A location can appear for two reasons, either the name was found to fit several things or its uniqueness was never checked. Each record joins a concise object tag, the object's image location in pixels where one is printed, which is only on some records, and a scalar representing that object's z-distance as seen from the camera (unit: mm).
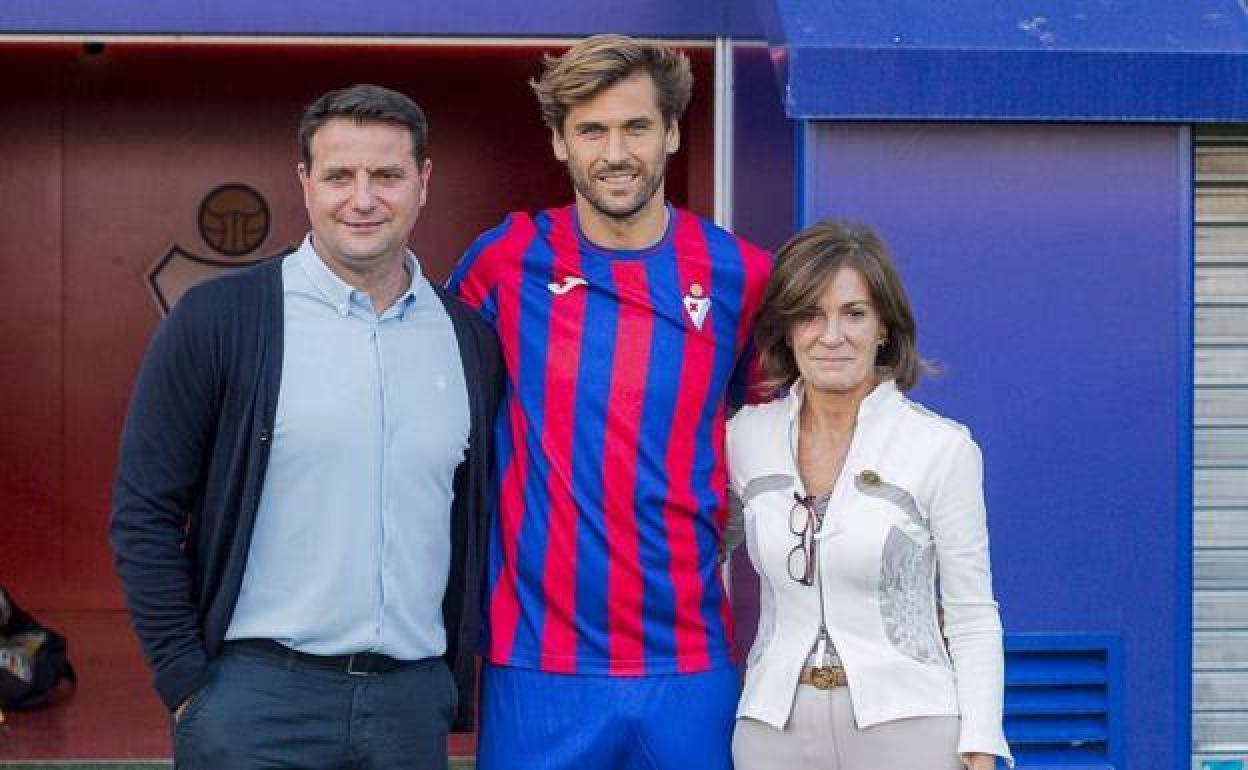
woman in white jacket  3188
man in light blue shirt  3186
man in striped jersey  3471
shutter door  4477
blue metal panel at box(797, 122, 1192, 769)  4250
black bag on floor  6727
